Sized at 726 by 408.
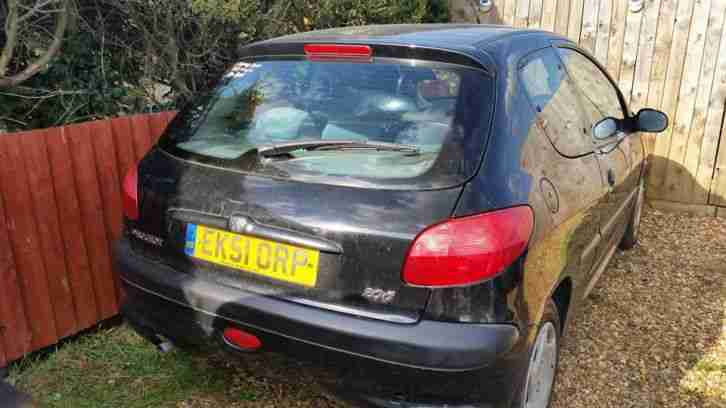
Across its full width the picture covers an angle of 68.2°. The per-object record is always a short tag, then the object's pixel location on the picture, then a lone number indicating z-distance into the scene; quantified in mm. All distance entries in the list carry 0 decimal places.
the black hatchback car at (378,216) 1708
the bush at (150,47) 3828
